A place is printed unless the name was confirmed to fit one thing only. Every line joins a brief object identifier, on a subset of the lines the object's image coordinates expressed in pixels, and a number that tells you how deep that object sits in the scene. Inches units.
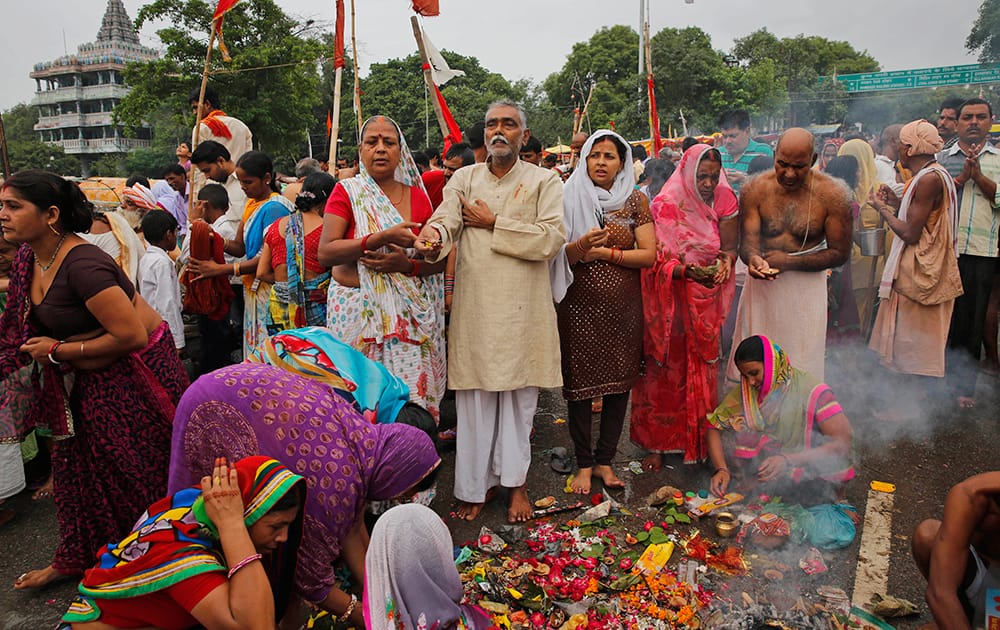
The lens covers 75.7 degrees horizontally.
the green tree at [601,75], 1764.3
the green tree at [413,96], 1720.0
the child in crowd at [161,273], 178.7
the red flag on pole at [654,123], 300.0
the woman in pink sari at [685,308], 160.1
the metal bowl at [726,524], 131.3
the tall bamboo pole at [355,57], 321.1
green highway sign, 1279.5
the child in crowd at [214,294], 188.2
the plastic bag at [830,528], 126.1
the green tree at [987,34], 1299.2
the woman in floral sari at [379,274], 138.8
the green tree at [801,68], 1525.6
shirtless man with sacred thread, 157.2
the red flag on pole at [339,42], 299.7
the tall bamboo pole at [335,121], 277.1
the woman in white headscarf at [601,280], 152.6
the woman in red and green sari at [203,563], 74.6
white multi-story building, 2406.5
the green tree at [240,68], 1004.6
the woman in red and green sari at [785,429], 135.3
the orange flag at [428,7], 236.7
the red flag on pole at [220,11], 260.7
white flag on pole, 250.1
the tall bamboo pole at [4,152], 275.9
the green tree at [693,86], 1533.0
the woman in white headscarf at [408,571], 80.8
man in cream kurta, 138.4
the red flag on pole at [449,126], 238.9
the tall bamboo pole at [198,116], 236.5
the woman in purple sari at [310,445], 91.9
